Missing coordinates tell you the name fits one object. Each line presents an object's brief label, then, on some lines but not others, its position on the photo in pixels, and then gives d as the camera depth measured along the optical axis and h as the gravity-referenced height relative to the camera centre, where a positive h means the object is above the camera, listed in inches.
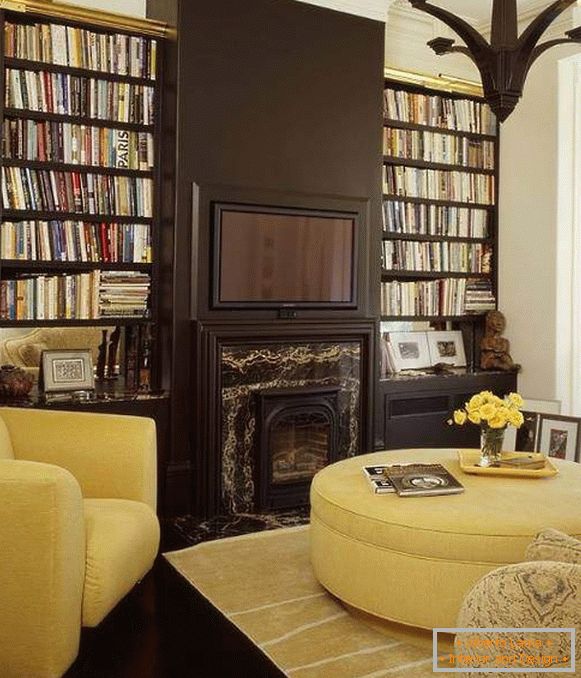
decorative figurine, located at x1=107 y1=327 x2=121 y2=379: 163.9 -8.8
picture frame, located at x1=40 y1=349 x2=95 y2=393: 147.3 -11.7
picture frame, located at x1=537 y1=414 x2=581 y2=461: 171.8 -27.8
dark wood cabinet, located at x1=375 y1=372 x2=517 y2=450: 181.3 -22.7
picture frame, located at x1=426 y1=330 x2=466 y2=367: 202.5 -8.3
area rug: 86.9 -40.5
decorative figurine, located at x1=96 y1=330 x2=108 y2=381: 163.6 -9.9
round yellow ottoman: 87.7 -27.1
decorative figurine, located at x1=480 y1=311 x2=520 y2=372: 199.3 -7.9
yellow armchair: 76.8 -27.7
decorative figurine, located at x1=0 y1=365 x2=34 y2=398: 139.9 -13.4
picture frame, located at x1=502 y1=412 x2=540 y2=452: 180.9 -29.3
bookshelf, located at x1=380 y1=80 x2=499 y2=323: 189.9 +29.9
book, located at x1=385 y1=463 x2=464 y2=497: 99.7 -22.7
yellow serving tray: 109.8 -22.7
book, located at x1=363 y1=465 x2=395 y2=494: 101.2 -22.9
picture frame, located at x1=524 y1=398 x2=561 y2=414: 187.5 -22.2
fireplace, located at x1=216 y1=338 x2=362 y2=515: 156.5 -22.2
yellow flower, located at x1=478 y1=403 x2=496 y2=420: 111.6 -14.0
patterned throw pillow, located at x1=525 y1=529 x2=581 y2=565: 50.1 -15.8
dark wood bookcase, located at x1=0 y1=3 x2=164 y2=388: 144.6 +29.6
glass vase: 114.0 -19.6
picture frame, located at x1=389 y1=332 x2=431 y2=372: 194.4 -8.7
